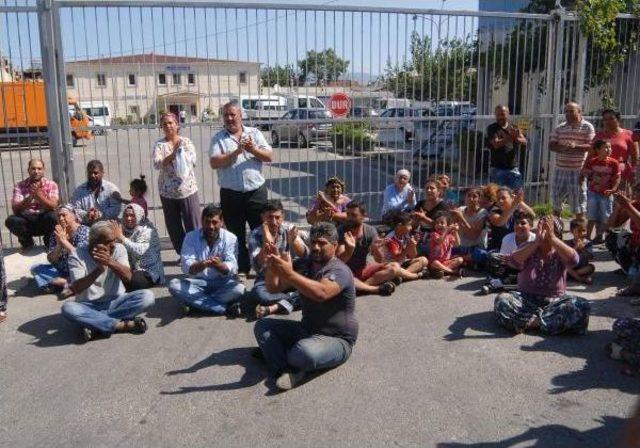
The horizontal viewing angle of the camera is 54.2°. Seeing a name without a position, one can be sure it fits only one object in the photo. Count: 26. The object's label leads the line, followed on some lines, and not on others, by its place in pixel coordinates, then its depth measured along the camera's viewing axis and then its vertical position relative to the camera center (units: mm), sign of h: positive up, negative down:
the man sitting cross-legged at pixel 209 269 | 5926 -1377
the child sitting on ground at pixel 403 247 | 7047 -1406
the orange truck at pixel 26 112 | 7289 +174
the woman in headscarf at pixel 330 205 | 7098 -931
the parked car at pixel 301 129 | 8219 -77
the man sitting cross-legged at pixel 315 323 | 4414 -1494
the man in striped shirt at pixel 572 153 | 8453 -449
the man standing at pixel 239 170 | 6801 -510
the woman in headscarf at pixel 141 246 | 6500 -1255
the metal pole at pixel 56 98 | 7141 +325
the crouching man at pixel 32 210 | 7355 -980
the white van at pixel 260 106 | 7977 +223
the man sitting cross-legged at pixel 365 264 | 6390 -1477
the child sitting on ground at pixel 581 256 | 6742 -1484
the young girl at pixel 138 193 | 7133 -767
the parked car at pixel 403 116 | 8750 +78
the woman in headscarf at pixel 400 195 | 7801 -909
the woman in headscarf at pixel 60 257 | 6582 -1379
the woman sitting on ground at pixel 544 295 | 5219 -1504
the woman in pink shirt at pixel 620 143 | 8203 -312
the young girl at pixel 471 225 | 7238 -1196
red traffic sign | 8367 +257
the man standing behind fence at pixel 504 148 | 8445 -371
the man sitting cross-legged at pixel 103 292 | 5355 -1467
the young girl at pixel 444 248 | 7035 -1424
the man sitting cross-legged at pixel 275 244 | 5946 -1233
